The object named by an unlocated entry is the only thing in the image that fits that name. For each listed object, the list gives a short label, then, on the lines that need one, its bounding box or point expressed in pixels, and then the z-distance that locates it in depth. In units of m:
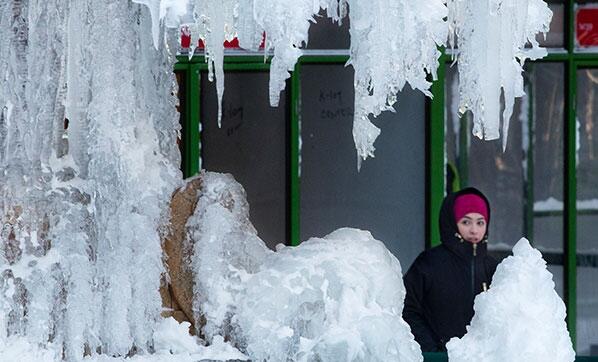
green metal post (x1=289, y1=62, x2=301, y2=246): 17.16
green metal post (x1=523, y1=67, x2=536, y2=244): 17.77
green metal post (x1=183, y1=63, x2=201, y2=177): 17.04
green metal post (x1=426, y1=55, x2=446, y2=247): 17.28
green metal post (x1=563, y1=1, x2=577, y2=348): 17.61
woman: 13.03
